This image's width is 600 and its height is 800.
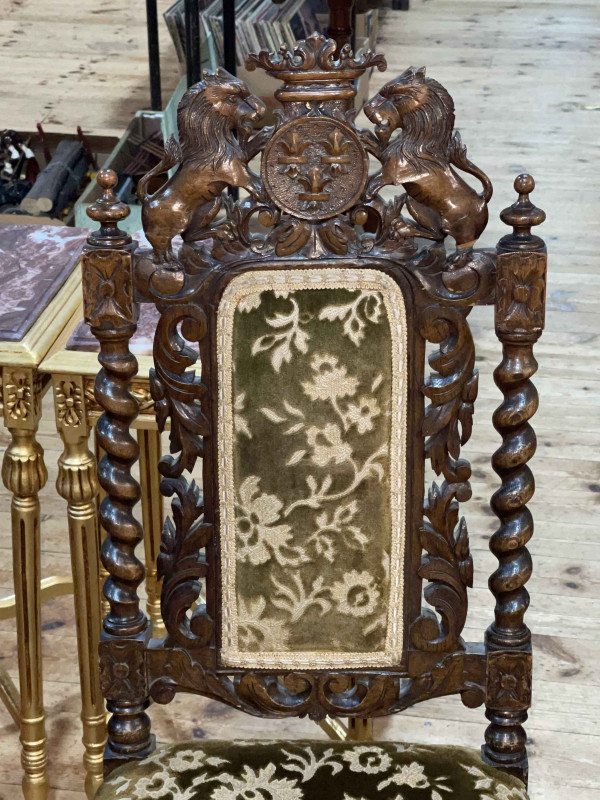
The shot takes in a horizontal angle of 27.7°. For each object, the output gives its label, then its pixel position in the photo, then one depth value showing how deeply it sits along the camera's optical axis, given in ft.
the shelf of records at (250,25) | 13.23
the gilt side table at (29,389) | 5.15
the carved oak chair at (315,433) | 3.69
